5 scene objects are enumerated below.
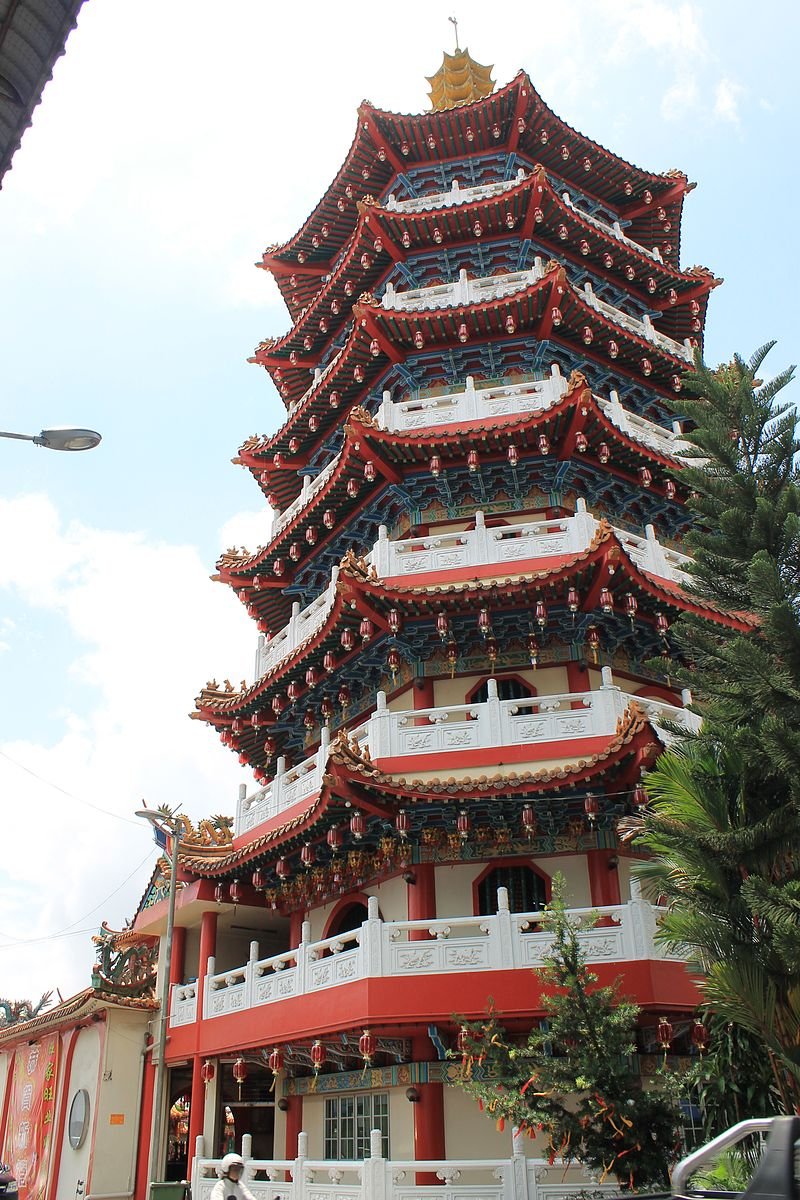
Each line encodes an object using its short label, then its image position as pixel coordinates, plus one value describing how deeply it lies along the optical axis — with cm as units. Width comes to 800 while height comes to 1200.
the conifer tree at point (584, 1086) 1091
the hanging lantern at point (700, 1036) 1398
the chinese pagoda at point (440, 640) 1486
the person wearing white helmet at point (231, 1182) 956
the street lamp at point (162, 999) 1762
